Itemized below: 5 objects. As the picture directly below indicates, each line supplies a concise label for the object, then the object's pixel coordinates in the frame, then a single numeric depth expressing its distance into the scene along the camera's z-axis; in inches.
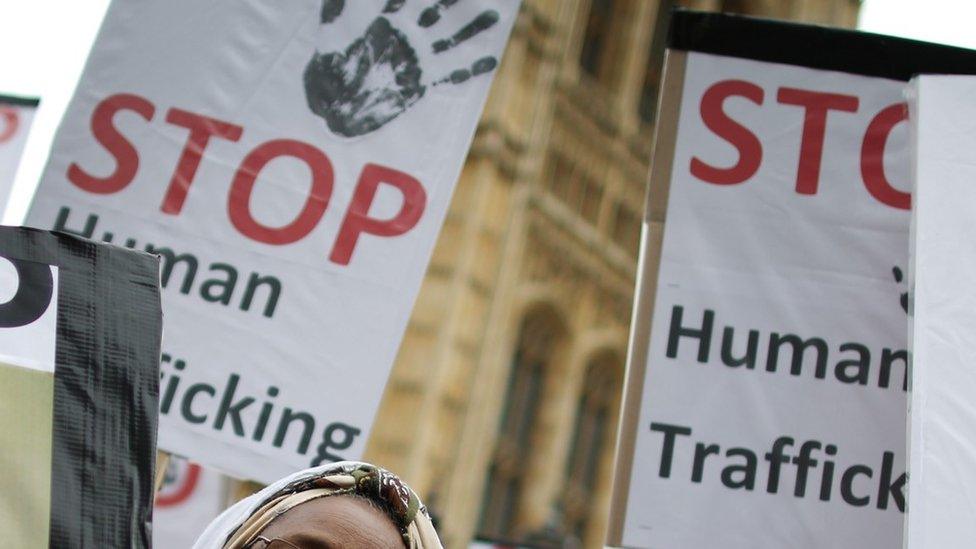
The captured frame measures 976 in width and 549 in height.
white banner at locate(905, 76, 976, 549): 84.0
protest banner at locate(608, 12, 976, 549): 113.7
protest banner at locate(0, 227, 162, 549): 67.1
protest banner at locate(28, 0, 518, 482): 125.0
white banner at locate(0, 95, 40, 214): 198.7
